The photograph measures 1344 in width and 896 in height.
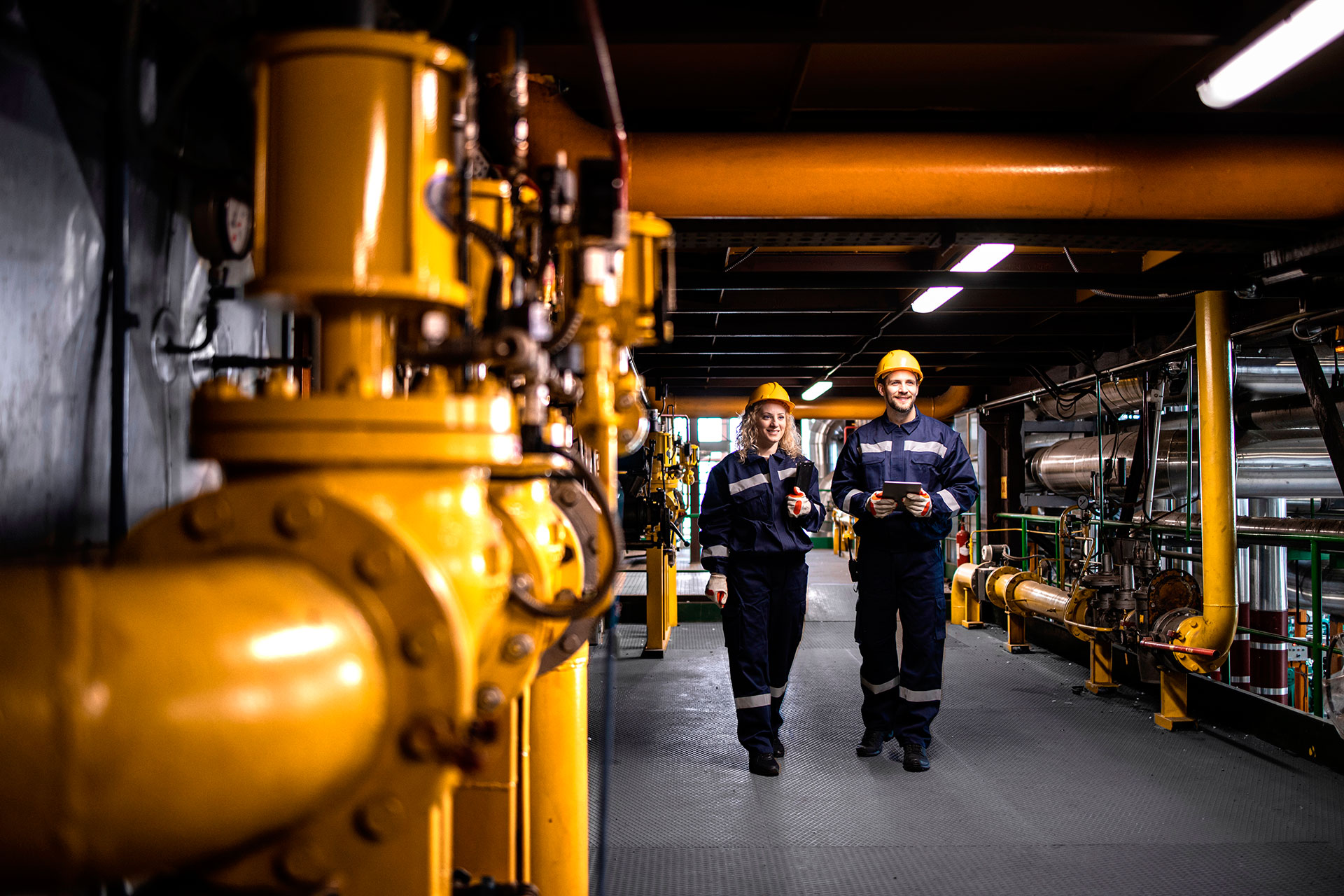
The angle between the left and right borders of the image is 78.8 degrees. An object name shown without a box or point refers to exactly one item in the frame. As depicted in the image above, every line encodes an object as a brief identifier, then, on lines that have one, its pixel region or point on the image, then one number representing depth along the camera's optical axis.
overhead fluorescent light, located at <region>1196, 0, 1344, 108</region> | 1.85
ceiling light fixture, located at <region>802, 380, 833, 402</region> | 8.28
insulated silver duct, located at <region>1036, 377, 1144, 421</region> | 5.55
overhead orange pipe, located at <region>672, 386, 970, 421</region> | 9.25
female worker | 3.38
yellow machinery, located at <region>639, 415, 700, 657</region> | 5.77
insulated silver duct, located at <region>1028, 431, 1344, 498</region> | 4.81
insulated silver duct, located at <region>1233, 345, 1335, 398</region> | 4.57
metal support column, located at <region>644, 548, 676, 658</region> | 5.77
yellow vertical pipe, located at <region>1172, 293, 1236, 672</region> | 3.73
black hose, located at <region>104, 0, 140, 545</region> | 1.15
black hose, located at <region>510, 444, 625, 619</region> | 1.07
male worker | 3.46
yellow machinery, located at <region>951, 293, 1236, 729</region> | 3.74
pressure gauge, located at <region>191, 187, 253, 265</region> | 1.25
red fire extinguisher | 7.11
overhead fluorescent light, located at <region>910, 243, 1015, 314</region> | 3.64
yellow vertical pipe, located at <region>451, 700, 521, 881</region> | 1.45
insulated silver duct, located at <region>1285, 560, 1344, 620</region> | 6.57
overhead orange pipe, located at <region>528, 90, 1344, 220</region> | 2.42
